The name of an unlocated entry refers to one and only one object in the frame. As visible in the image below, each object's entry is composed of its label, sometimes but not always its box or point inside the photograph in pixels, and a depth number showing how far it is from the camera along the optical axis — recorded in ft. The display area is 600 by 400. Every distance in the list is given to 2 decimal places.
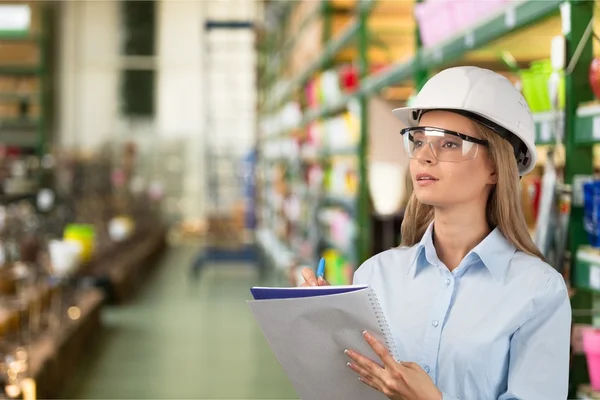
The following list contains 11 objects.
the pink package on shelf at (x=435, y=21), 13.12
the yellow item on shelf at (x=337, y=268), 21.61
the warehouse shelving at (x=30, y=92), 53.11
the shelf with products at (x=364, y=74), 10.58
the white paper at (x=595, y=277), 8.77
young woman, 5.90
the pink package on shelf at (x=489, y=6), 11.00
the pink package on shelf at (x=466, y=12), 11.89
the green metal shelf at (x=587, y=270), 8.81
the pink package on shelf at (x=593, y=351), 8.53
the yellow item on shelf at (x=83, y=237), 26.15
